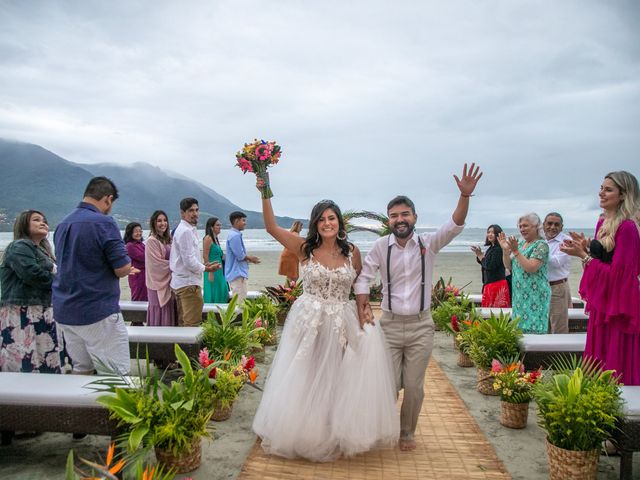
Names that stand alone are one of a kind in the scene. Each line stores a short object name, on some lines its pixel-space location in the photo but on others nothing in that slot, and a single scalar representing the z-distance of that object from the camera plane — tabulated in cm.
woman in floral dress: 439
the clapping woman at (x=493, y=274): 762
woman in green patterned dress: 541
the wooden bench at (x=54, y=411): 345
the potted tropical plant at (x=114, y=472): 219
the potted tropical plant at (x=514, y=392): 434
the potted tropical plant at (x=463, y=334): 596
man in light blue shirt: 880
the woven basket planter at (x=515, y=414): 441
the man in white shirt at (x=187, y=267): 635
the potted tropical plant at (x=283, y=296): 884
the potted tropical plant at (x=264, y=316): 711
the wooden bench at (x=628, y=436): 318
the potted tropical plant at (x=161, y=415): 327
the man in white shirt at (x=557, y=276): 617
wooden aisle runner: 352
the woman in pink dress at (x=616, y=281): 371
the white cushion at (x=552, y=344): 503
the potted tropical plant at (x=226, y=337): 546
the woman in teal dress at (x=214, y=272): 802
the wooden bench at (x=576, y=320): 700
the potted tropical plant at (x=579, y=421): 321
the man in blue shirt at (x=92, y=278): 389
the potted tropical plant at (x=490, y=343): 515
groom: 393
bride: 369
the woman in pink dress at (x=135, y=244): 763
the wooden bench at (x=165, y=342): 524
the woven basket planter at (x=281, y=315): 889
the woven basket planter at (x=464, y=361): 655
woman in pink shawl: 666
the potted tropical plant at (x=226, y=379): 435
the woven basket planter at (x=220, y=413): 456
